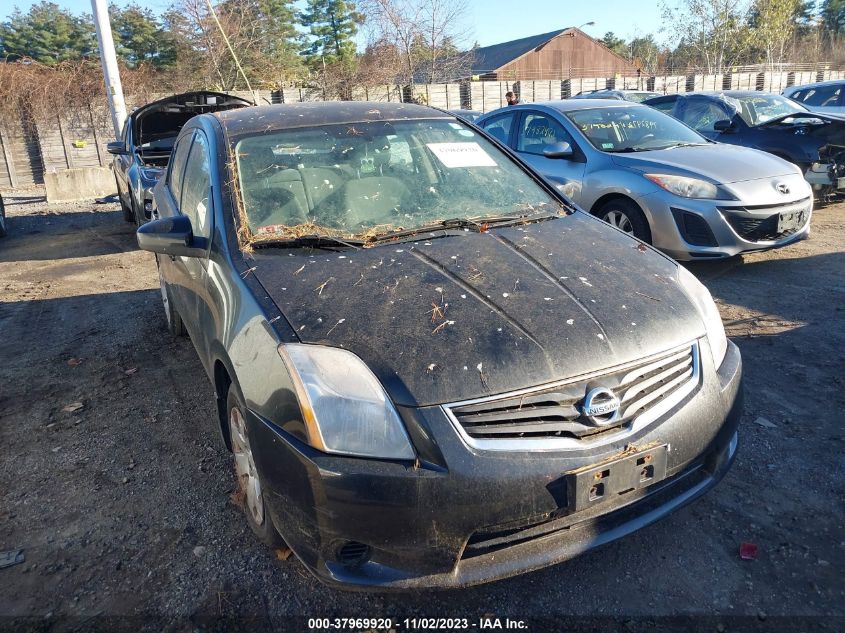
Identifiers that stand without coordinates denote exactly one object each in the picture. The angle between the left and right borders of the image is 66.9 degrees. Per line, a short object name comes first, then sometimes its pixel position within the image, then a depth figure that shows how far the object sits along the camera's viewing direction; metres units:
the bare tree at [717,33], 35.81
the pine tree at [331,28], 47.19
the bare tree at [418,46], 26.50
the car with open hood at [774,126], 7.96
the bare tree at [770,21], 36.38
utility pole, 12.31
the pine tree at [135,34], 36.75
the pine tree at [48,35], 40.06
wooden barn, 51.56
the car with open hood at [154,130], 8.62
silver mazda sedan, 5.48
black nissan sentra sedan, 1.92
